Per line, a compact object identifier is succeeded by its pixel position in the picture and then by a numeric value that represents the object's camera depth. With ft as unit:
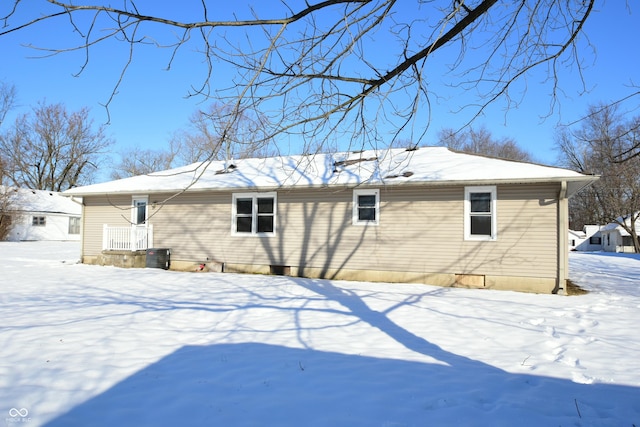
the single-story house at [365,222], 34.17
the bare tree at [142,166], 147.43
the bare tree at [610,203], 128.47
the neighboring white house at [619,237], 135.64
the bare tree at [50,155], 141.38
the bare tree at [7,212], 101.09
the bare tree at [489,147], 144.97
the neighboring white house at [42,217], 108.27
